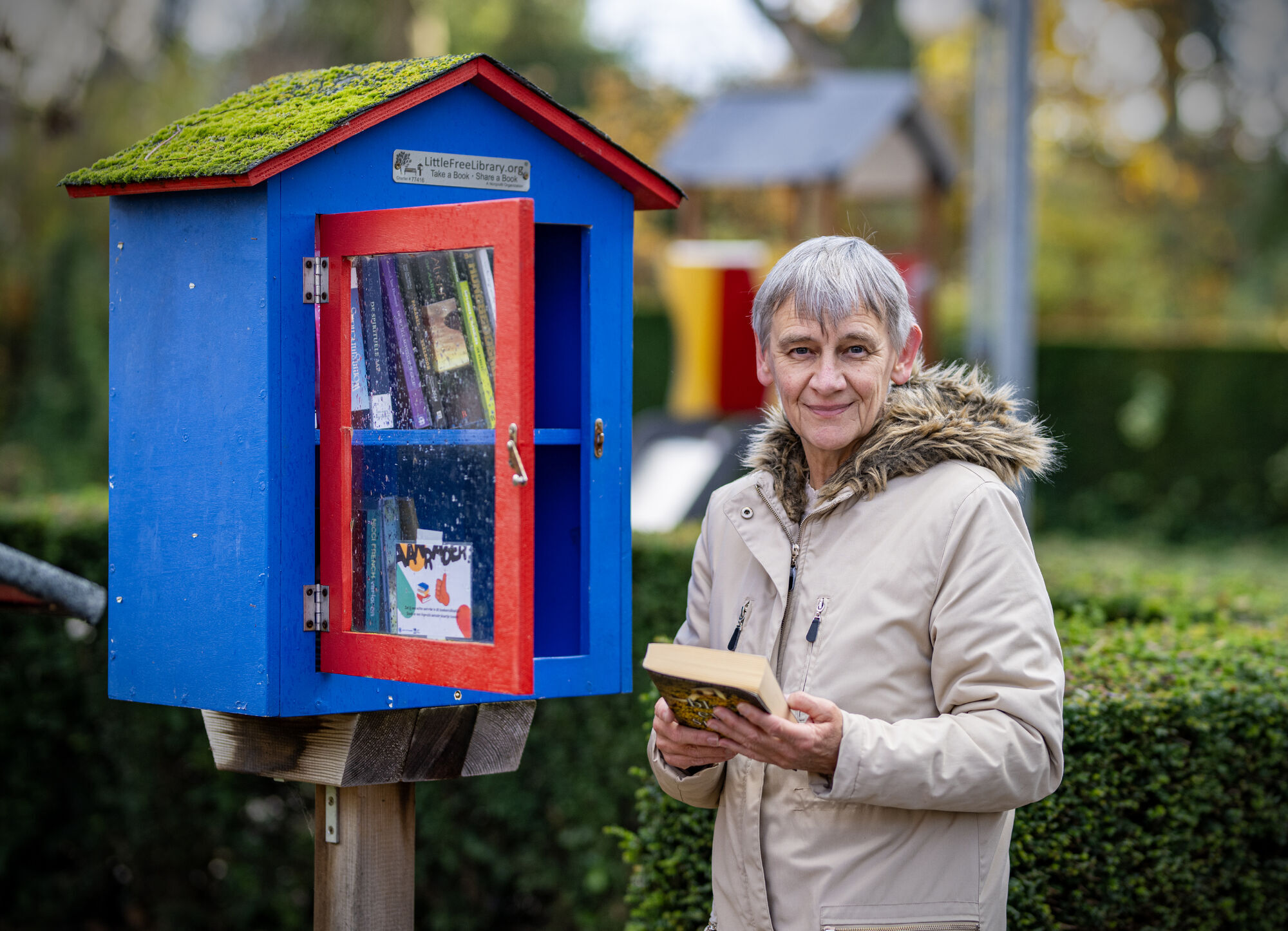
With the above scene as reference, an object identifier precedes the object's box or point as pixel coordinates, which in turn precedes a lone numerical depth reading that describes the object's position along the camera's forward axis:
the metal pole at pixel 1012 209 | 9.40
